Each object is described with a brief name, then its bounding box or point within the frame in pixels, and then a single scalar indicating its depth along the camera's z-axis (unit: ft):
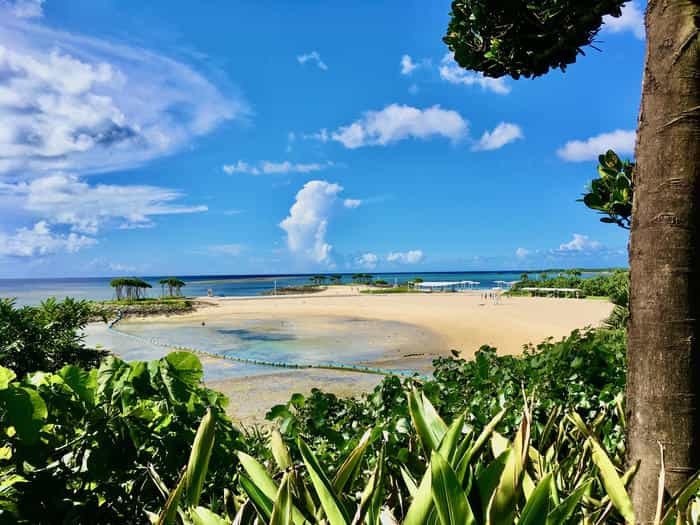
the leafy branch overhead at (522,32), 8.48
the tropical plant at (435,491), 2.56
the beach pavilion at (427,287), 166.30
